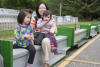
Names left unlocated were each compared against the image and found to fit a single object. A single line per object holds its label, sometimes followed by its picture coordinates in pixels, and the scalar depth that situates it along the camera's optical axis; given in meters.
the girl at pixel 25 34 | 1.70
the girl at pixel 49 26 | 2.03
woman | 1.97
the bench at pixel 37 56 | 1.54
